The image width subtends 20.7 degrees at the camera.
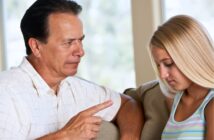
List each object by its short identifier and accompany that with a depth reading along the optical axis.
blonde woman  1.59
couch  1.84
